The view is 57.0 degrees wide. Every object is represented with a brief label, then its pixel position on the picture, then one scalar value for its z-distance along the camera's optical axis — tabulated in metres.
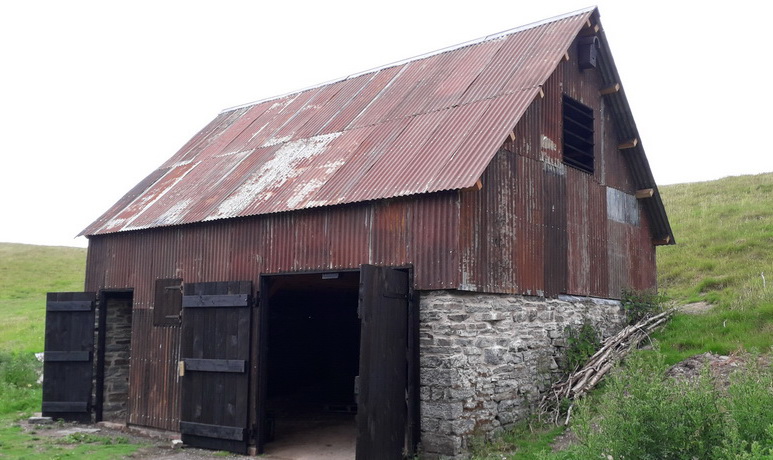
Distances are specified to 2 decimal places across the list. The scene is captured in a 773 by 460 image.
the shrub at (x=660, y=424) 7.53
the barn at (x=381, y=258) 10.57
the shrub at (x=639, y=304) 15.49
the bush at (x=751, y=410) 7.43
